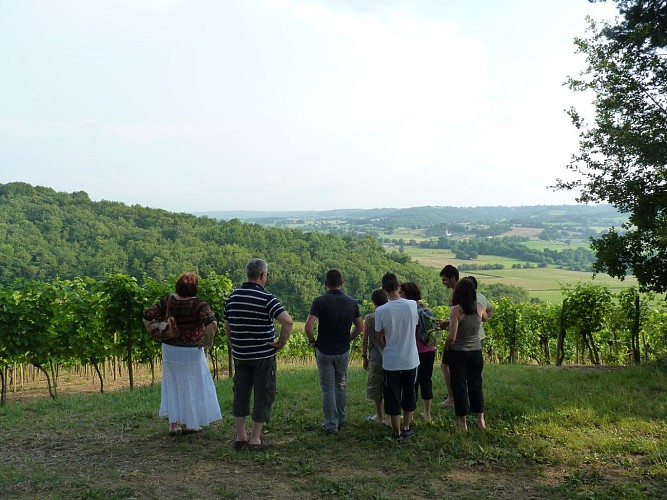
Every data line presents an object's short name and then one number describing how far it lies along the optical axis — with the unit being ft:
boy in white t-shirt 18.10
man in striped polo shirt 17.17
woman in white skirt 18.19
